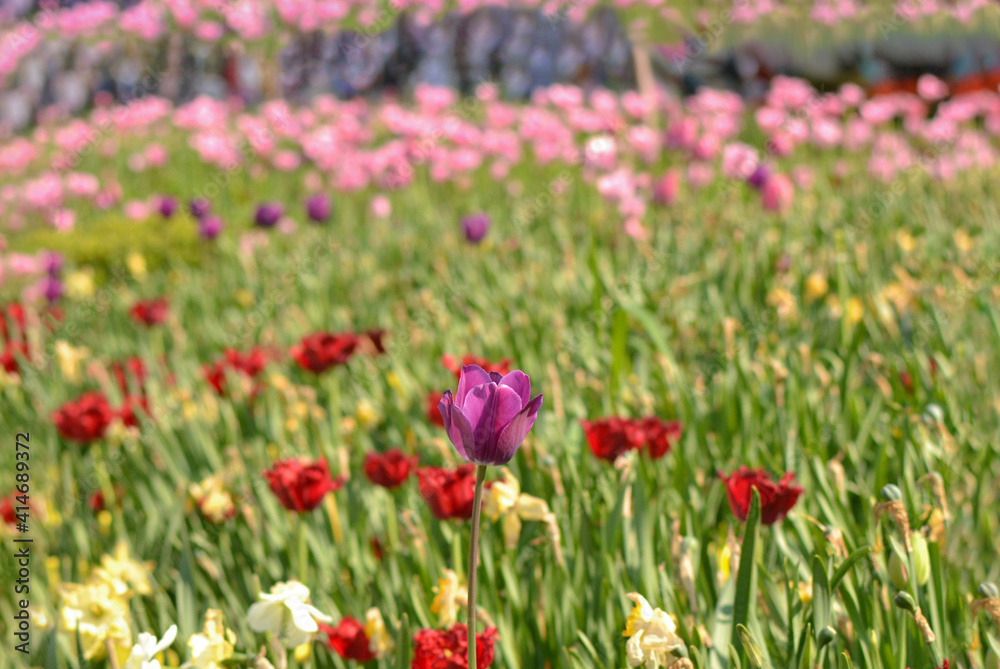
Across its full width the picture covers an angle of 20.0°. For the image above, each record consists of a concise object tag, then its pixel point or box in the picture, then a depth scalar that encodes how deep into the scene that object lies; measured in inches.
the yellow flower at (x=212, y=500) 82.2
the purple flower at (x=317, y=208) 193.2
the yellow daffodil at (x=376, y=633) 71.9
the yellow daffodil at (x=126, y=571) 75.6
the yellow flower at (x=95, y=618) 71.6
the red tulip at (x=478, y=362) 84.1
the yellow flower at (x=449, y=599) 72.6
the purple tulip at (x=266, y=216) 192.9
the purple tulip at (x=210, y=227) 187.9
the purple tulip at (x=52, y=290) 165.6
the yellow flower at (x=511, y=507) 73.3
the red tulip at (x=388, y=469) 80.3
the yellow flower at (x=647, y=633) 66.9
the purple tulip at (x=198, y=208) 192.0
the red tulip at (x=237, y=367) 112.9
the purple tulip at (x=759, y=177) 179.2
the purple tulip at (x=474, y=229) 167.8
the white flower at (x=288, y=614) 68.3
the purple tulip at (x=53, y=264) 170.1
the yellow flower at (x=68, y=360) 126.9
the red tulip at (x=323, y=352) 102.9
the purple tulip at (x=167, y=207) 205.5
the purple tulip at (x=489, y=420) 64.8
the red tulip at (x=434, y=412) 89.8
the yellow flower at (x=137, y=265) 178.1
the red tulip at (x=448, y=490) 74.7
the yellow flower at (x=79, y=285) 176.0
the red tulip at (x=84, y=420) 100.5
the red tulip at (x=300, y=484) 76.7
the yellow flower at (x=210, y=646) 68.5
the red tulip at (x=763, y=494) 71.3
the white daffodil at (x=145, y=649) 66.1
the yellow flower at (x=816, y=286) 121.1
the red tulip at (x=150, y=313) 147.0
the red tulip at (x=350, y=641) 71.7
